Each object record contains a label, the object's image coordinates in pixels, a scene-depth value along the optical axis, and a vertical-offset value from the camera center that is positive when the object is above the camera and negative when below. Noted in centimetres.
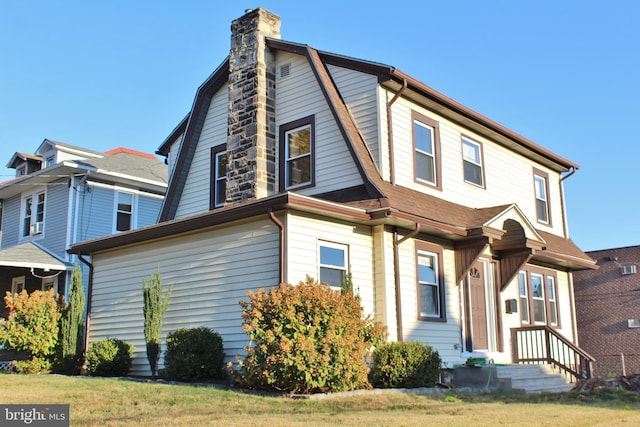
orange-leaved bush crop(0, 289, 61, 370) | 1512 +83
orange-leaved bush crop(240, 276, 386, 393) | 1031 +33
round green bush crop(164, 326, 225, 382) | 1217 +17
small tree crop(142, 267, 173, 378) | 1374 +95
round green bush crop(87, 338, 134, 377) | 1412 +15
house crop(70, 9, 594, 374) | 1288 +292
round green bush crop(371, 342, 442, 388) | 1175 -5
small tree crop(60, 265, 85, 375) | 1507 +77
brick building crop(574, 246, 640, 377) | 2277 +168
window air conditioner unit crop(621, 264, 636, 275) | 2289 +306
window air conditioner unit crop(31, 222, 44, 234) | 2496 +499
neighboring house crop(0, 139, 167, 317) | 2348 +573
